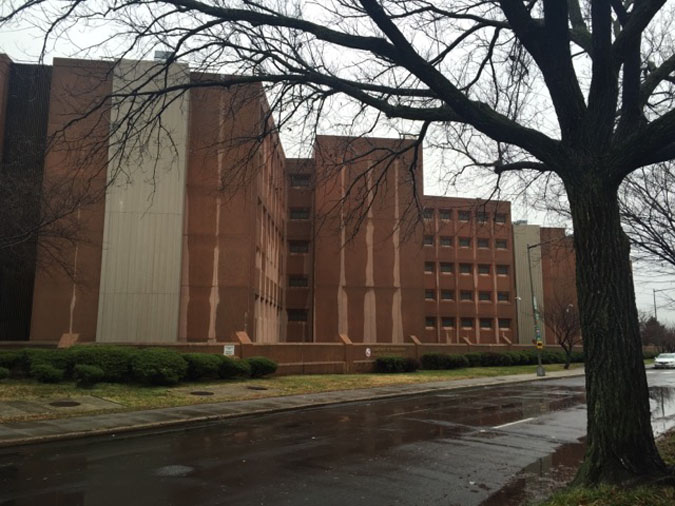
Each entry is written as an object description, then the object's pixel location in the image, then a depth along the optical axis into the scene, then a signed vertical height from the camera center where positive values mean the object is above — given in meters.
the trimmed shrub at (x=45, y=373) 16.42 -1.05
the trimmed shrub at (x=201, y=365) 19.86 -0.99
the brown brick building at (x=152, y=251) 27.06 +4.42
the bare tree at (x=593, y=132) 5.78 +2.38
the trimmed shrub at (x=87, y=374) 16.69 -1.11
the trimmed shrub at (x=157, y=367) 17.91 -0.96
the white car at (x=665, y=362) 46.81 -2.04
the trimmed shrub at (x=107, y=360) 17.62 -0.71
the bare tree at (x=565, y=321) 41.26 +1.27
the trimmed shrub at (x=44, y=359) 17.00 -0.66
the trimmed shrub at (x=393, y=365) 29.96 -1.46
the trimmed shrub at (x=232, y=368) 21.03 -1.17
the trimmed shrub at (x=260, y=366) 22.58 -1.16
